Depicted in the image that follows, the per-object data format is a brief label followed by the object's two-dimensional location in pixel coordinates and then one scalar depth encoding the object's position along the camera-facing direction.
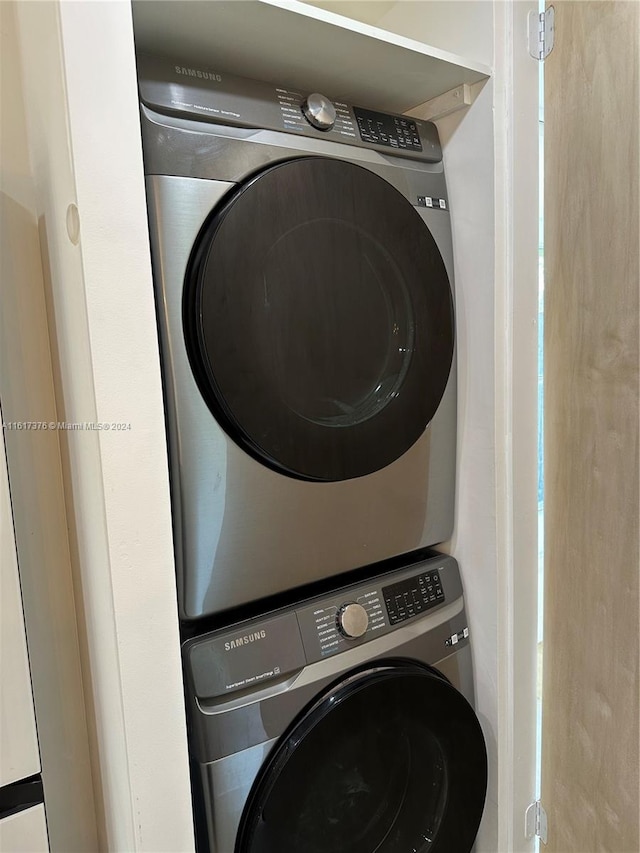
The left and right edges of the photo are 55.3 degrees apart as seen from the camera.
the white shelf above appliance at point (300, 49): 0.89
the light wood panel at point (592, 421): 1.04
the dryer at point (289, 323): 0.91
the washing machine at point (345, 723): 0.95
